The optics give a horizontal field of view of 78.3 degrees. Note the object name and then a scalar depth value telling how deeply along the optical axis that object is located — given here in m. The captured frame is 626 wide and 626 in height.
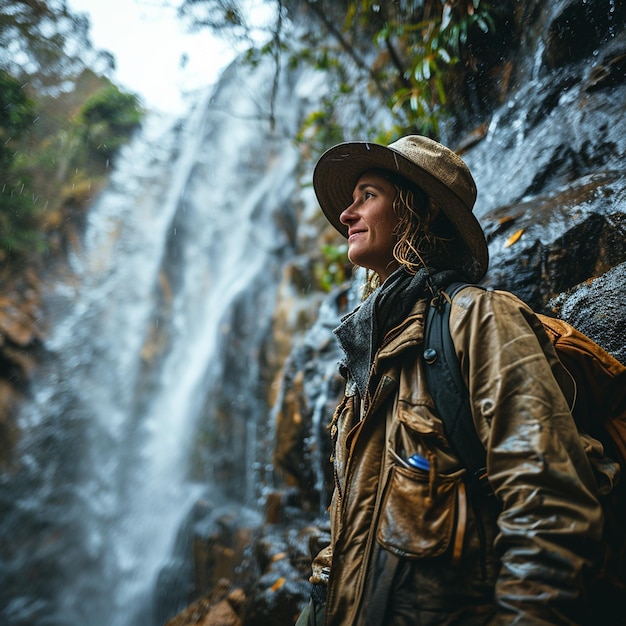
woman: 1.04
